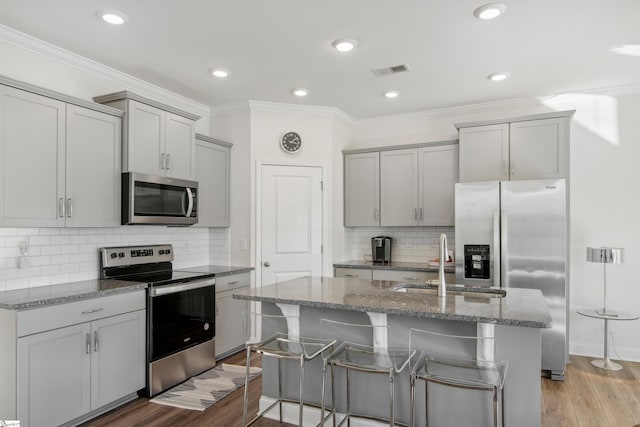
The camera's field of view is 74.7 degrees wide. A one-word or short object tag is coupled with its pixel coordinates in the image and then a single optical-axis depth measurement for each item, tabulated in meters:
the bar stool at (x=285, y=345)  2.47
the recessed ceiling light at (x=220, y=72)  3.73
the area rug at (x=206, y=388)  3.19
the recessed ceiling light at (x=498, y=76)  3.85
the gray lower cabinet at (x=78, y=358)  2.52
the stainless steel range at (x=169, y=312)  3.33
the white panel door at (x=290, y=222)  4.75
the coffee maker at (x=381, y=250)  5.09
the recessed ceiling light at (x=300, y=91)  4.29
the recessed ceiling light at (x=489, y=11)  2.62
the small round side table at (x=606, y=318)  3.81
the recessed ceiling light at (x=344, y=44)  3.14
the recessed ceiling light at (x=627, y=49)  3.27
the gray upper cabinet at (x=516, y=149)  4.04
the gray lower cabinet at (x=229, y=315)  4.14
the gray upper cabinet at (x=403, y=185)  4.72
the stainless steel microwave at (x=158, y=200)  3.44
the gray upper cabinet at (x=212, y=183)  4.39
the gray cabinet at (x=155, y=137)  3.45
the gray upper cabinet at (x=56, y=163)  2.74
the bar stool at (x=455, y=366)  2.05
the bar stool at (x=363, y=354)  2.26
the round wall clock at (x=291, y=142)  4.82
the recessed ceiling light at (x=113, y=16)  2.70
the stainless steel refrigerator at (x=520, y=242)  3.74
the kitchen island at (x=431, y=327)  2.20
